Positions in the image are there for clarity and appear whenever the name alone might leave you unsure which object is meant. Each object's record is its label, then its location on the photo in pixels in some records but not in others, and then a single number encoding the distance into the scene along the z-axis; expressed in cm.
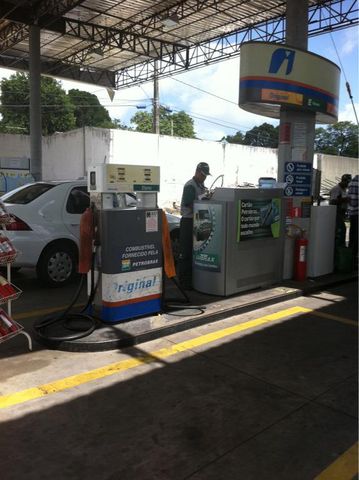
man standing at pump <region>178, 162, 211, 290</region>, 671
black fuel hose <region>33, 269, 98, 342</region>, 473
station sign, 666
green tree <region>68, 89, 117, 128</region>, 6950
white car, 684
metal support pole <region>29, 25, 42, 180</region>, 1764
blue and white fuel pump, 500
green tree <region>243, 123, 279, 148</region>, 7421
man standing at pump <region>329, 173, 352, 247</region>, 857
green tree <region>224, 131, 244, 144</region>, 8421
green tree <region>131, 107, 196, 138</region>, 6788
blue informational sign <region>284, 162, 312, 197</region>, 743
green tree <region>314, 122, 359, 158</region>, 6112
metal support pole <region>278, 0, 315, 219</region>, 741
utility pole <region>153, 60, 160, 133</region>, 2588
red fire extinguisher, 739
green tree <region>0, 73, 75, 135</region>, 5572
